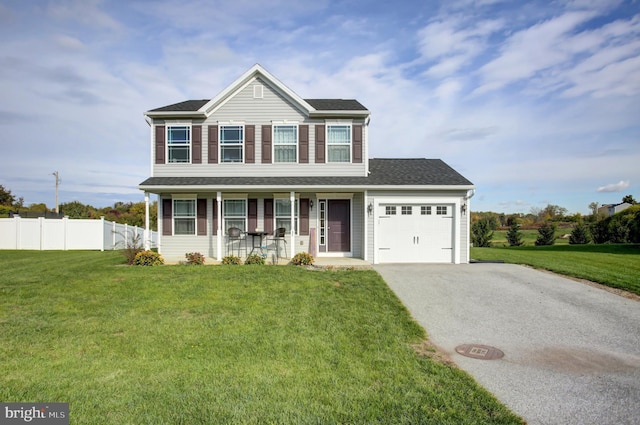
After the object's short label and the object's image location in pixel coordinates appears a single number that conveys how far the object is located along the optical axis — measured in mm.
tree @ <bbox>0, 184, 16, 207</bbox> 33844
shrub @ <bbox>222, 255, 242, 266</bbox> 12662
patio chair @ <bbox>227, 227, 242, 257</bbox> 13661
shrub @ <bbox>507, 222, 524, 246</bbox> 29828
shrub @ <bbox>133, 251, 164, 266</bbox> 12477
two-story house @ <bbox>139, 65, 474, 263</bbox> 14195
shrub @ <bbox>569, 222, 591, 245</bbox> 28172
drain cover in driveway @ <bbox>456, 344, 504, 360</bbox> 5387
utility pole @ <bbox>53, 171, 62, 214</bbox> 39594
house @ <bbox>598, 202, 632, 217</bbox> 36784
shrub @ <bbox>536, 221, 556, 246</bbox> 29312
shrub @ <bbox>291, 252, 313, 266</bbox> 12367
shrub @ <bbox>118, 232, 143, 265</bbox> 12752
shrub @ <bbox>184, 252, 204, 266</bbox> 12883
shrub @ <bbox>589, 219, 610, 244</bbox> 26016
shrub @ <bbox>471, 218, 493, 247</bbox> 27891
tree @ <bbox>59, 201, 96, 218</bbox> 35688
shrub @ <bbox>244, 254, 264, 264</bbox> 12805
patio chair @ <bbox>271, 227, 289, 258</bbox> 13632
